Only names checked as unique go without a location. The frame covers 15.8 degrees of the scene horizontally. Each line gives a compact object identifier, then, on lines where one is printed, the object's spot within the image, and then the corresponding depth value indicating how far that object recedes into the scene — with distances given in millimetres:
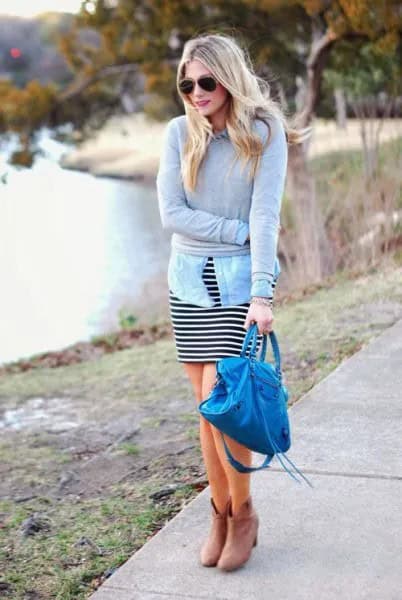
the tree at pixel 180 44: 17582
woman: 4620
